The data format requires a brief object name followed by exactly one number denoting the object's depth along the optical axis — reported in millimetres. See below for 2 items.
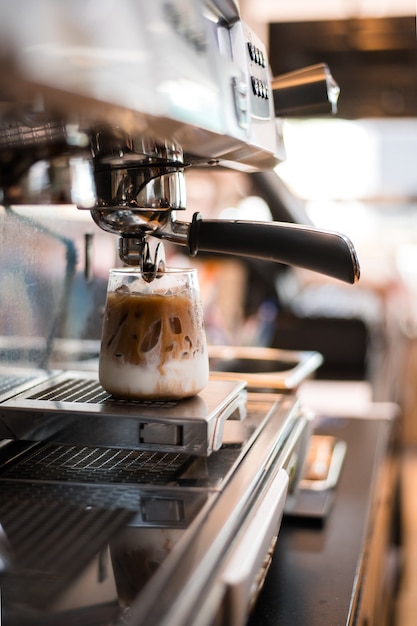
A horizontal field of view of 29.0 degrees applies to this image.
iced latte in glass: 798
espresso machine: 531
